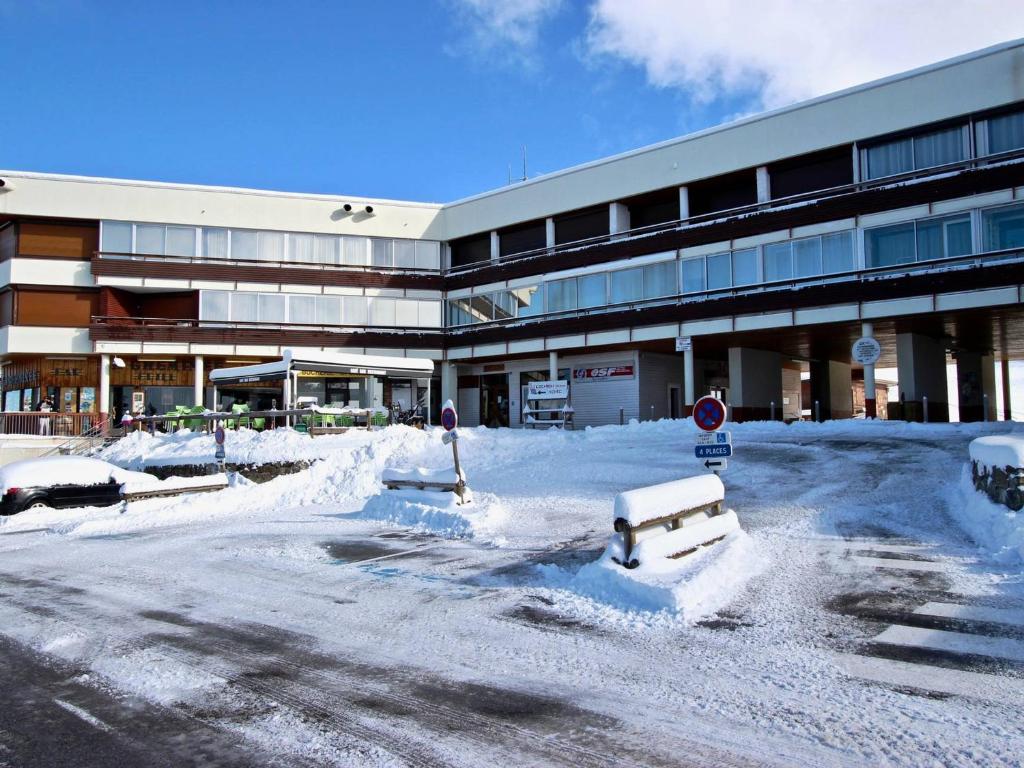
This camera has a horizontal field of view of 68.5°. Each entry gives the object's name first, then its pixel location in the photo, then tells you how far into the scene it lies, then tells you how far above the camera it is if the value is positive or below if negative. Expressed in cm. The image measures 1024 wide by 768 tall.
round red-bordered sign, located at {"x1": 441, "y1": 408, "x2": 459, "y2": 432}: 1223 -9
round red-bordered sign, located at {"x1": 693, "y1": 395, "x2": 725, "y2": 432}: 1010 -6
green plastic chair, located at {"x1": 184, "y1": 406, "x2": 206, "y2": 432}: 2885 -23
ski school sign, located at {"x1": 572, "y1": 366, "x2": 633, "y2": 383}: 3516 +180
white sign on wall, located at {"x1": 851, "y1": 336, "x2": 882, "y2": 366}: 2567 +195
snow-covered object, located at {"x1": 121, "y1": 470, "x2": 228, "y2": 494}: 1645 -150
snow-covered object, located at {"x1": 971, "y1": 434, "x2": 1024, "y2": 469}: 906 -59
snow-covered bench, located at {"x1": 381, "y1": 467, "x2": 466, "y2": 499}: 1288 -118
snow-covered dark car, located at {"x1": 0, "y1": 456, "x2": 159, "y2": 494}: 1548 -116
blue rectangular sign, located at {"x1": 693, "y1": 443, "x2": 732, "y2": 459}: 1025 -58
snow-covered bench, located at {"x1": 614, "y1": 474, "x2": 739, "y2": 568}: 772 -124
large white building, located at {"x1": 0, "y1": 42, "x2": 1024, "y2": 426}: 2638 +622
